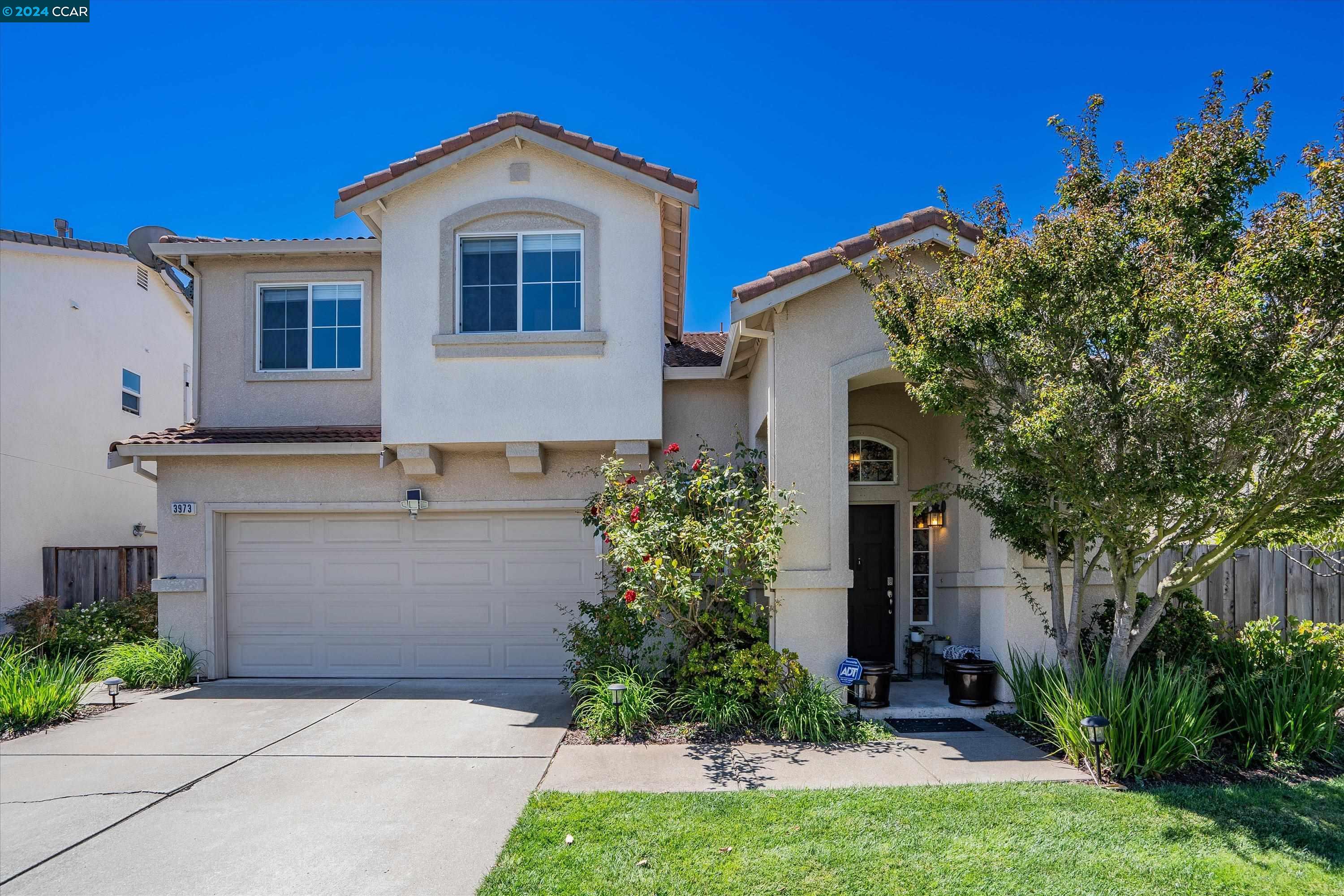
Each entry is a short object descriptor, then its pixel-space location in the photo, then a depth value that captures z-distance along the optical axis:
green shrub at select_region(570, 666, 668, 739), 7.43
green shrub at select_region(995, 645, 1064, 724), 7.31
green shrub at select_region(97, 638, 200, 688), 9.95
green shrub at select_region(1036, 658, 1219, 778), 6.06
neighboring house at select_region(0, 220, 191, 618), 12.59
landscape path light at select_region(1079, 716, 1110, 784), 5.87
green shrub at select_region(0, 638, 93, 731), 7.90
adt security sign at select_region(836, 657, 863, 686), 7.82
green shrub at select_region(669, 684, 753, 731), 7.39
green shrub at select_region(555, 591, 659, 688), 8.18
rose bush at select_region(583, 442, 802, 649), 7.47
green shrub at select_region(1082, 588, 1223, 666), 7.80
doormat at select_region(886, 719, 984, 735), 7.62
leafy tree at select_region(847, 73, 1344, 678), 5.18
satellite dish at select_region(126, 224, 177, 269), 13.83
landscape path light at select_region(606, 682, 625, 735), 7.41
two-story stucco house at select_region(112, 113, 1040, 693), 9.81
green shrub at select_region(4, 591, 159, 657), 10.59
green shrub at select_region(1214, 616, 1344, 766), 6.46
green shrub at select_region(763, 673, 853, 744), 7.27
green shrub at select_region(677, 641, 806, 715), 7.60
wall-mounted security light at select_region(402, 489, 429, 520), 10.34
